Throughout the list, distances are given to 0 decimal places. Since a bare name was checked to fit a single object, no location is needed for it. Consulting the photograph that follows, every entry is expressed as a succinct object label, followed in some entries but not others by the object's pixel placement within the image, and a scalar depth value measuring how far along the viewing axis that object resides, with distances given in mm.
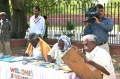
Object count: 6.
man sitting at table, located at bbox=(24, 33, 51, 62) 6102
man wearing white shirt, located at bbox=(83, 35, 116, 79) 4121
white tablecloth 4548
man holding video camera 5613
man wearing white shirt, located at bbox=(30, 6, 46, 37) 7806
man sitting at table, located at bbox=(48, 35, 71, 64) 5578
